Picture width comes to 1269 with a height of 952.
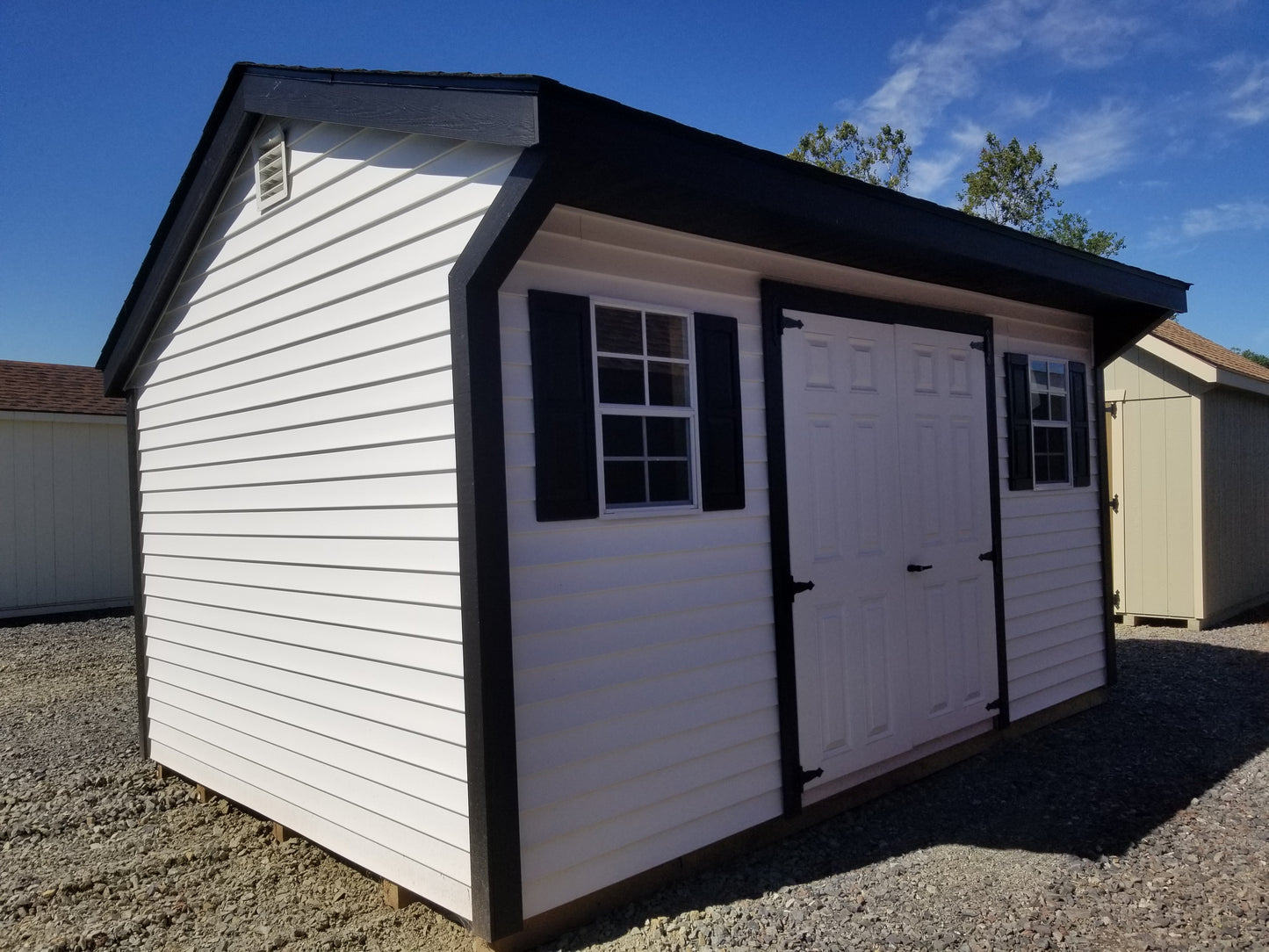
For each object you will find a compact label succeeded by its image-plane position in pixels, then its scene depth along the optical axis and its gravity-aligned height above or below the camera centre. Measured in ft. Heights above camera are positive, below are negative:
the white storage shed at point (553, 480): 10.81 -0.01
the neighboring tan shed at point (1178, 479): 30.86 -0.67
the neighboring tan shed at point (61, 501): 41.68 -0.23
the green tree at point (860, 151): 82.02 +28.76
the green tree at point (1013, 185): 83.41 +25.63
